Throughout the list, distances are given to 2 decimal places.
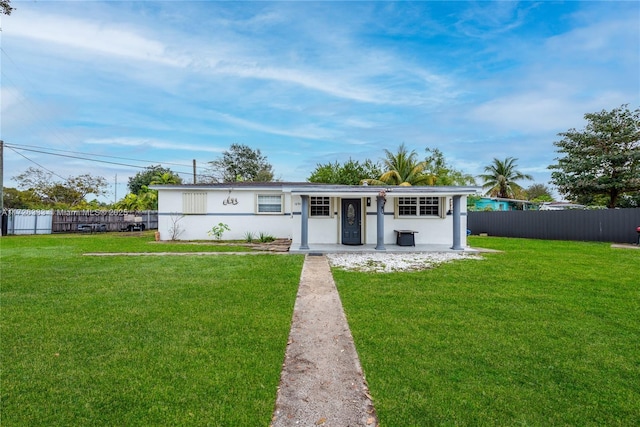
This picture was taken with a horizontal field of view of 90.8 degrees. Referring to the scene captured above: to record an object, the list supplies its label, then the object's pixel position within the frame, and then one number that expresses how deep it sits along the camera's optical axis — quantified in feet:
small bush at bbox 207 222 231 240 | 47.19
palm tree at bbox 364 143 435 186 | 81.03
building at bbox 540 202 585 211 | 91.15
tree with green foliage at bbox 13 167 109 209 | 95.14
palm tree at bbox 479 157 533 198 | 99.50
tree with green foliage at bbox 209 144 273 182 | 118.32
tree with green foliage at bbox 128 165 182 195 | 116.06
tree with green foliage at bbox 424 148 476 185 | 104.78
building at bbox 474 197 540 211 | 87.81
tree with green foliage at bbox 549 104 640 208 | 54.08
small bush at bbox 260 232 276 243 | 44.92
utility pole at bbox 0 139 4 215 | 57.29
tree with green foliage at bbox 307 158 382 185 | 89.56
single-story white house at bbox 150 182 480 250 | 36.42
